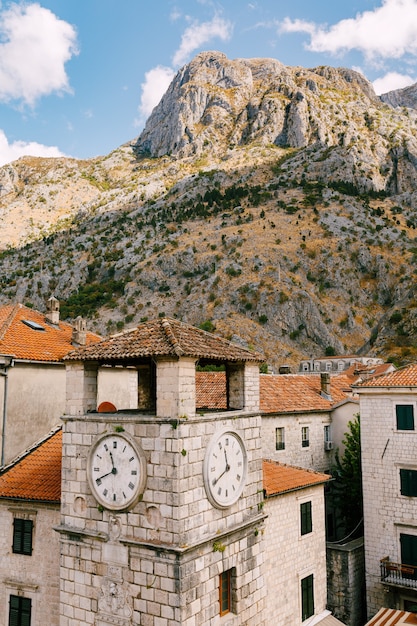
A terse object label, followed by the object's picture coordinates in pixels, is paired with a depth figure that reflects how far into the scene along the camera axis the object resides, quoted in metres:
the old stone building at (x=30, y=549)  14.56
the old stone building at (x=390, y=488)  23.05
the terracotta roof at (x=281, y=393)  26.69
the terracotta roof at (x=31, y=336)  18.81
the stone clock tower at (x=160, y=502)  10.23
